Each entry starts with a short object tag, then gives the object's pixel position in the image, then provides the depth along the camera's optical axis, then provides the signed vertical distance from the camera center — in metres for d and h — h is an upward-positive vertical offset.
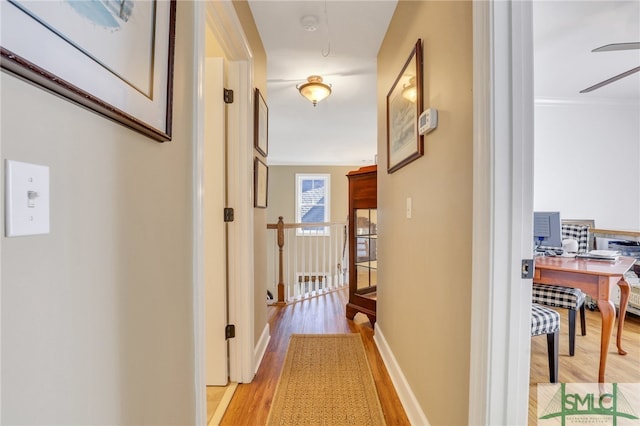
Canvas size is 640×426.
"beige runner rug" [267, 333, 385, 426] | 1.52 -1.10
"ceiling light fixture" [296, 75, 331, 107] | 2.61 +1.18
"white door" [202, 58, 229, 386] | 1.75 +0.09
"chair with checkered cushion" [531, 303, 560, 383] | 1.71 -0.70
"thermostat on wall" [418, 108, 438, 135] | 1.22 +0.42
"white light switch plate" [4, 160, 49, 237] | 0.43 +0.02
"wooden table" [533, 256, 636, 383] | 1.70 -0.41
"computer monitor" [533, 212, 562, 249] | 2.50 -0.13
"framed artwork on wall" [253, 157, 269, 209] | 1.98 +0.23
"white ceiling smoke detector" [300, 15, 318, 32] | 1.92 +1.34
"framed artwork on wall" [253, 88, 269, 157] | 1.97 +0.67
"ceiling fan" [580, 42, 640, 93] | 1.98 +1.19
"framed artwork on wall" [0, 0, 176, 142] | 0.44 +0.32
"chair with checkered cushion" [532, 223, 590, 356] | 2.08 -0.65
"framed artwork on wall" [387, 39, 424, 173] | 1.41 +0.59
